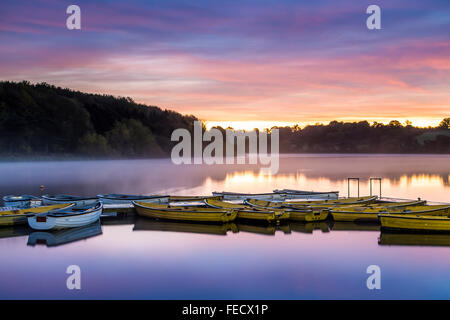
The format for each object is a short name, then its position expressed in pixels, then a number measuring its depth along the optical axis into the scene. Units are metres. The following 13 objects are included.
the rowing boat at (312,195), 33.91
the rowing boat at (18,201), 29.38
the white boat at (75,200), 29.09
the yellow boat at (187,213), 24.31
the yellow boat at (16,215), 22.88
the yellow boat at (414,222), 21.02
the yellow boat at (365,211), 24.34
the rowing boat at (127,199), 29.99
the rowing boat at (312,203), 27.14
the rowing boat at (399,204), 26.12
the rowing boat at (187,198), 30.29
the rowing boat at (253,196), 32.50
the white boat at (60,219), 22.00
